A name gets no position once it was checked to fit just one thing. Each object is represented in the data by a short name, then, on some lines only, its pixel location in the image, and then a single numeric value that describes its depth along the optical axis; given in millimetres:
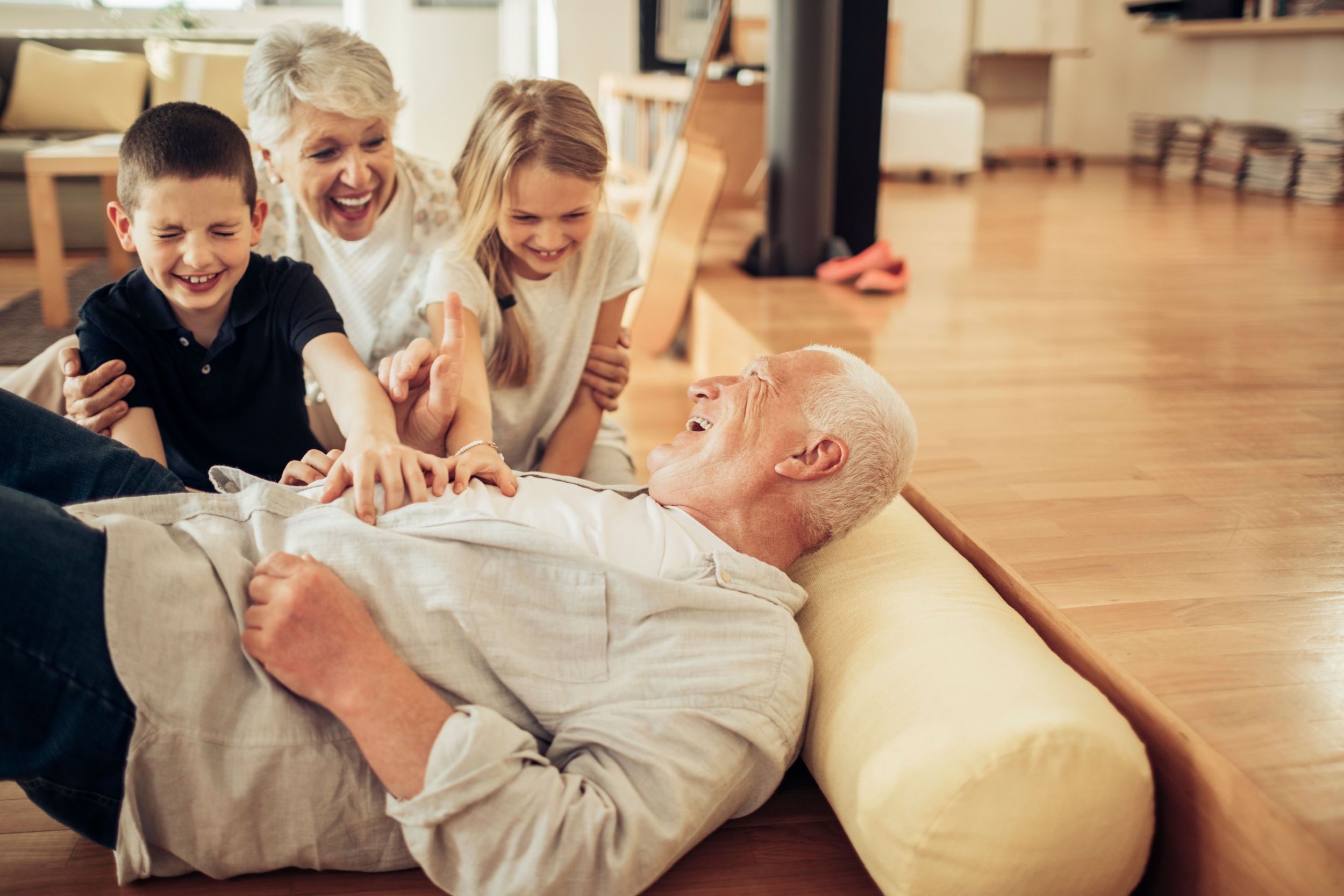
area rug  3350
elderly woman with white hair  1538
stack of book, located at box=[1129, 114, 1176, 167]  6949
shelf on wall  5199
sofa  4867
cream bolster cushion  925
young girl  1506
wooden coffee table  3592
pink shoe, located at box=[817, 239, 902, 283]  3232
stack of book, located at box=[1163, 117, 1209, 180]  6418
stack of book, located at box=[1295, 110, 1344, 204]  5039
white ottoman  6734
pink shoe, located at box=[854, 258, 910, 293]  3135
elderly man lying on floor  951
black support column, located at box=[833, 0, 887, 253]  3432
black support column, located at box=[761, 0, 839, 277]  3176
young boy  1307
